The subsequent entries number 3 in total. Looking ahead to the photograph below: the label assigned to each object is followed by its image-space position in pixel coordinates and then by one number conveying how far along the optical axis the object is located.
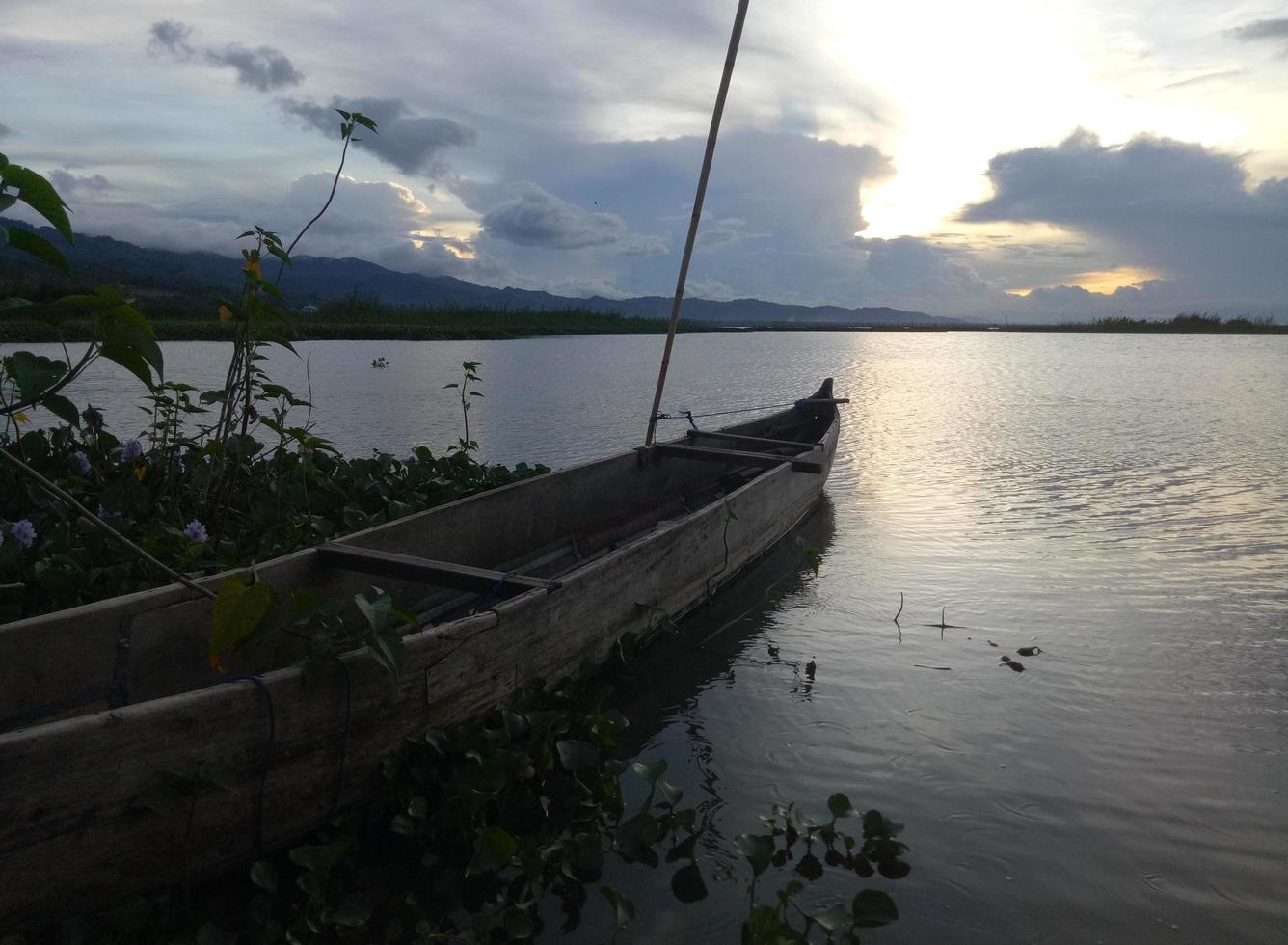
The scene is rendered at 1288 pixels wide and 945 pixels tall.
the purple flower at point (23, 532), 3.50
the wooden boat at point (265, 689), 1.96
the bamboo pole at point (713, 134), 6.58
